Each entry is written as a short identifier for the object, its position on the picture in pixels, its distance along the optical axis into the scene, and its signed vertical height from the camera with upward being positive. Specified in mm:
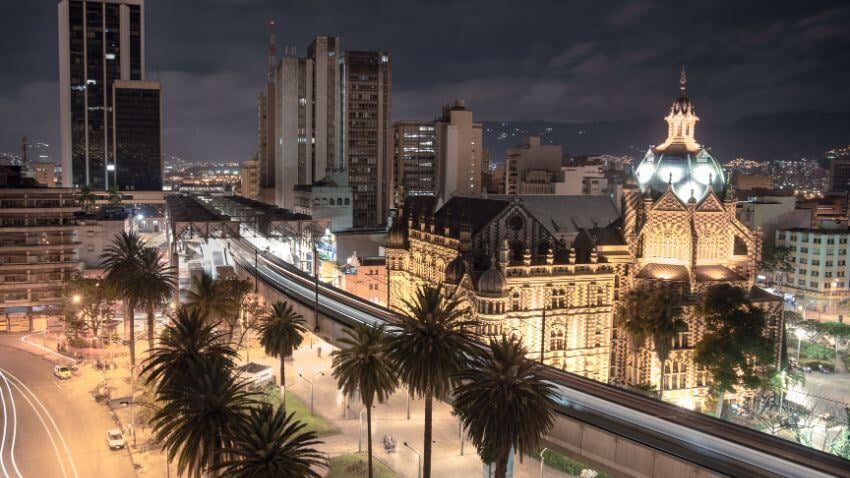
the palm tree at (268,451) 40781 -13539
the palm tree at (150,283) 86938 -9599
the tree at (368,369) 57250 -12481
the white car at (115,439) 70625 -22330
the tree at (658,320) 85562 -12609
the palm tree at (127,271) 87500 -8581
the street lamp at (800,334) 121562 -19770
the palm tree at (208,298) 83688 -10948
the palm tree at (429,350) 53094 -10224
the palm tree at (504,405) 46625 -12308
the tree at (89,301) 104500 -14792
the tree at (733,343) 84062 -14881
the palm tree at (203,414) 45594 -12939
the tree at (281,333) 75062 -12964
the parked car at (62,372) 95312 -21764
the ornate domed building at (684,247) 94625 -5046
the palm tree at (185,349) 55844 -11182
